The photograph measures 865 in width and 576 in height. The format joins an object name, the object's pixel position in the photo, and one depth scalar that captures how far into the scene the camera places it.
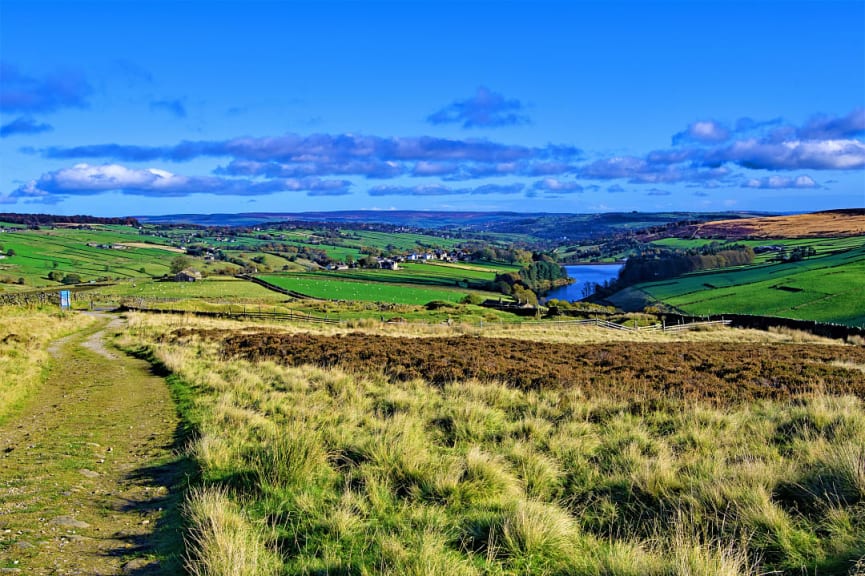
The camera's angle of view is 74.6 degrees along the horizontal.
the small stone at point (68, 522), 6.06
